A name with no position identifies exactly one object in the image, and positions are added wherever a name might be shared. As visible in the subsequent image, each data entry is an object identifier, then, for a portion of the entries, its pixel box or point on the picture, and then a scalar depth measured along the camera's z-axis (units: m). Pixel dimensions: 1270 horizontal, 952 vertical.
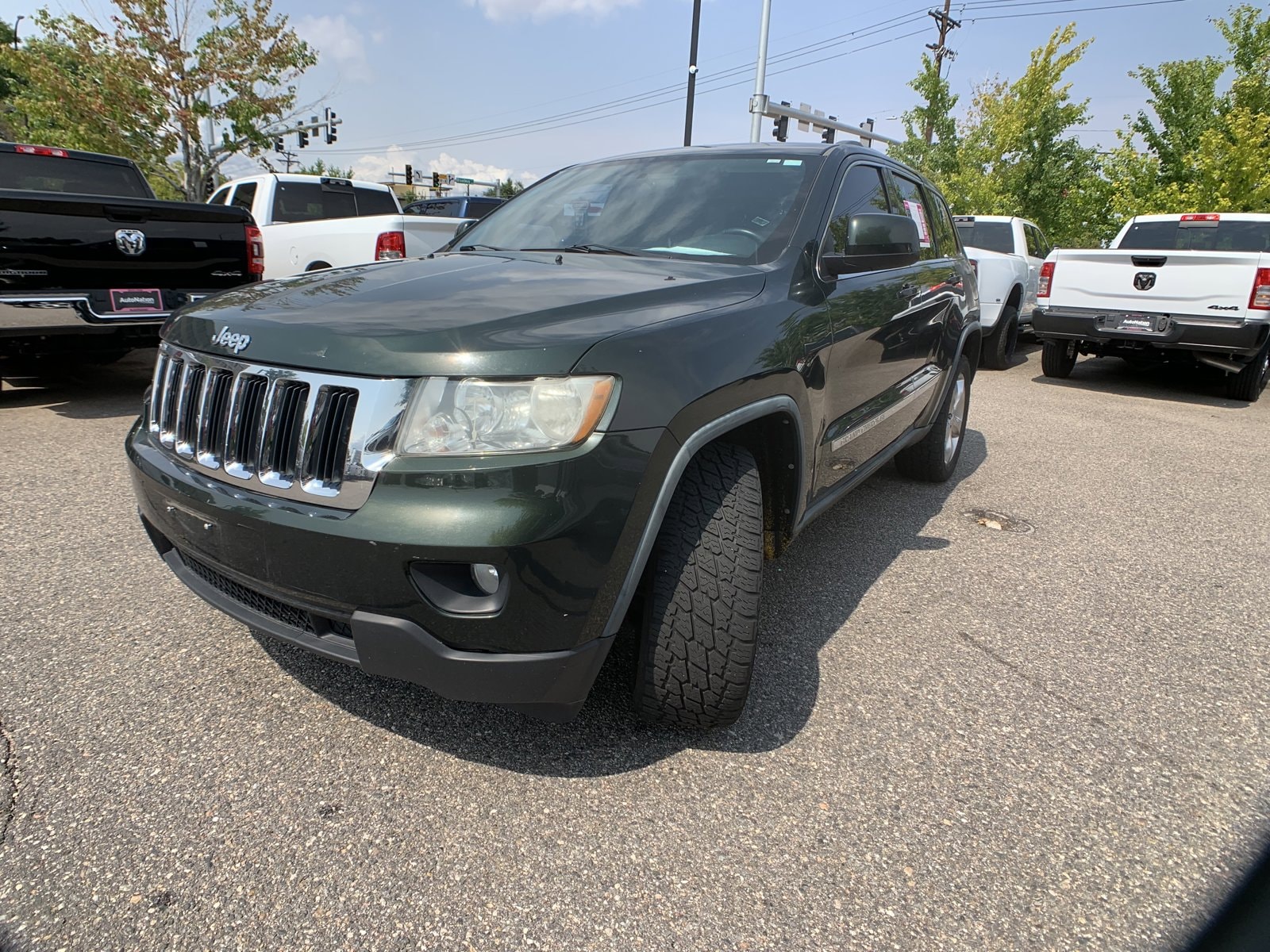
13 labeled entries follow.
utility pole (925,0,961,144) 27.72
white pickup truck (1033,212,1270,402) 7.18
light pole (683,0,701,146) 18.03
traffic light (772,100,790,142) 20.11
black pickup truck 4.82
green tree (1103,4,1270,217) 12.54
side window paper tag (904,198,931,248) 3.93
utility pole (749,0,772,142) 18.72
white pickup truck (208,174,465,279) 7.01
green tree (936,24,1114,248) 15.21
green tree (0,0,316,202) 14.35
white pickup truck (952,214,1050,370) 9.23
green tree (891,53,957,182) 18.34
